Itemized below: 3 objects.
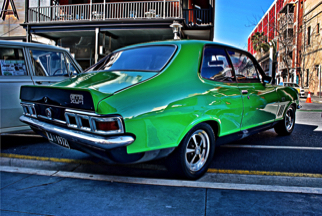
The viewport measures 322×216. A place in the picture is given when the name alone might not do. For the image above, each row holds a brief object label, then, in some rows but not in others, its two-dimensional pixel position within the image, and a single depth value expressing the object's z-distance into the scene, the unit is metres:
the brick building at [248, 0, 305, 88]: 32.75
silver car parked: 4.41
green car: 2.42
